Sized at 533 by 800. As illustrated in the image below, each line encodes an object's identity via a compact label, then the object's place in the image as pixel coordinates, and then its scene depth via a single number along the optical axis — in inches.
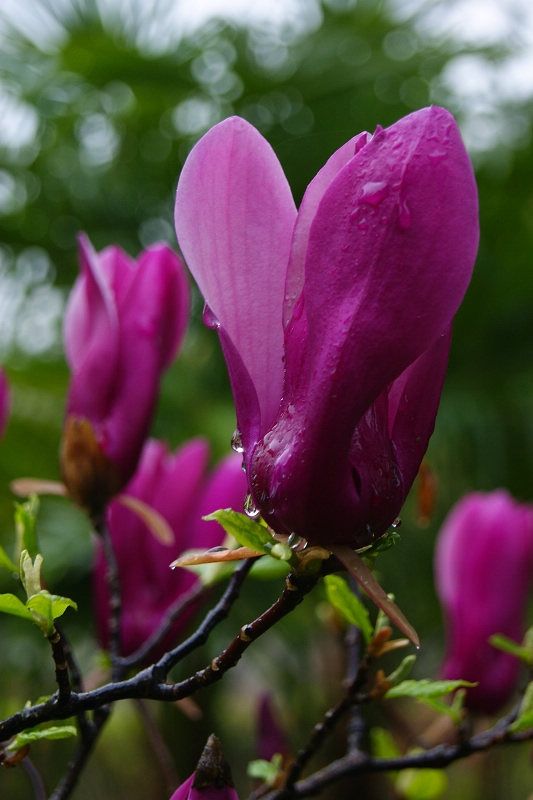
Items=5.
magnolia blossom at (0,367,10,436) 34.2
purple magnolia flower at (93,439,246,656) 34.0
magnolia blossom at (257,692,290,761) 33.8
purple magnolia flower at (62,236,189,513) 32.2
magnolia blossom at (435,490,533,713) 36.2
